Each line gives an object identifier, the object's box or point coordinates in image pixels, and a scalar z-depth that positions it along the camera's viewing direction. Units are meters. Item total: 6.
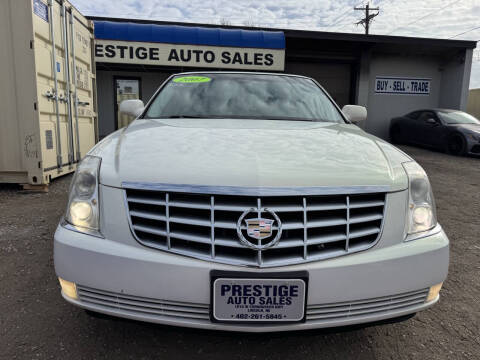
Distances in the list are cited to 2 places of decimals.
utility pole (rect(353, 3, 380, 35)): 29.52
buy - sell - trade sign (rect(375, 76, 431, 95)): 14.31
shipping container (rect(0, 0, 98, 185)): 4.48
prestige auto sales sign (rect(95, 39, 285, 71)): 10.55
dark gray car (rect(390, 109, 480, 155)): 9.30
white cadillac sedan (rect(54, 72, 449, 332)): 1.35
